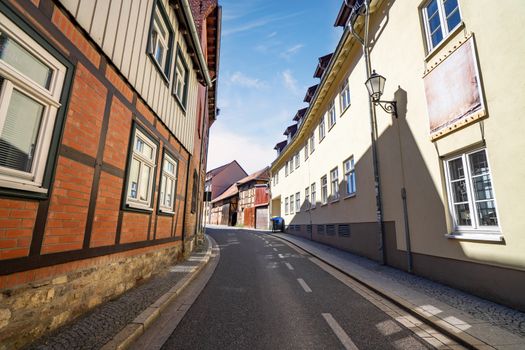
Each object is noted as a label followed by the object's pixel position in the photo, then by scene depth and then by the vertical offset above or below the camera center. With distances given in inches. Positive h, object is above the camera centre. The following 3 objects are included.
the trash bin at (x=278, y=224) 992.9 +13.1
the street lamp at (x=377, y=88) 313.4 +168.8
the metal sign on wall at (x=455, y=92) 203.5 +117.7
